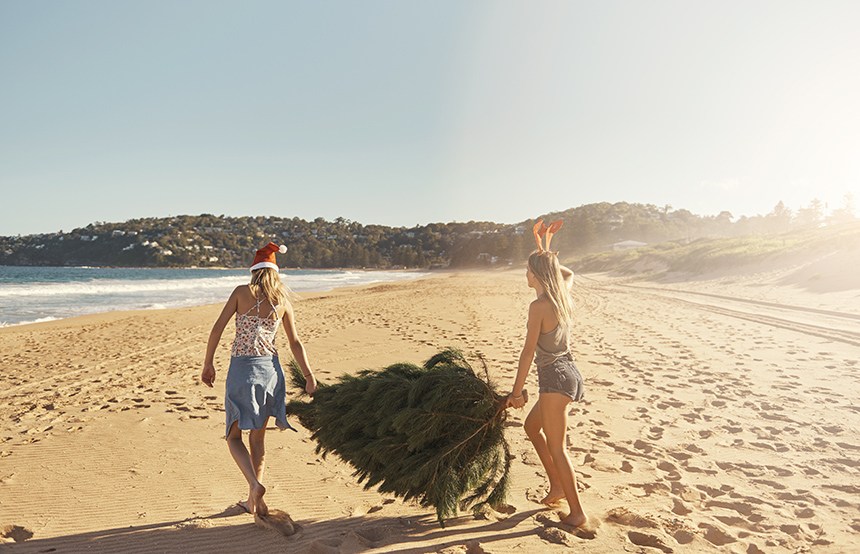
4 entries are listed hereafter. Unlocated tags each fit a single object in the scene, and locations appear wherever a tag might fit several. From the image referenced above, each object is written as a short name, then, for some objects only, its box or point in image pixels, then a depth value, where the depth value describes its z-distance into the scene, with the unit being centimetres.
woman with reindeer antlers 284
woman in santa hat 289
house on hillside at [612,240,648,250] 7544
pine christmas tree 277
